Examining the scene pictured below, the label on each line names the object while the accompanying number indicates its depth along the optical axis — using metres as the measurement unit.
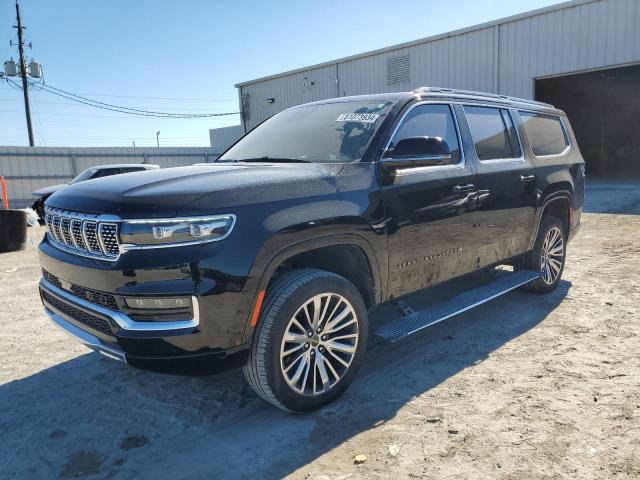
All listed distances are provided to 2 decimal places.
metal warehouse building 15.91
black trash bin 9.15
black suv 2.48
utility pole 27.36
